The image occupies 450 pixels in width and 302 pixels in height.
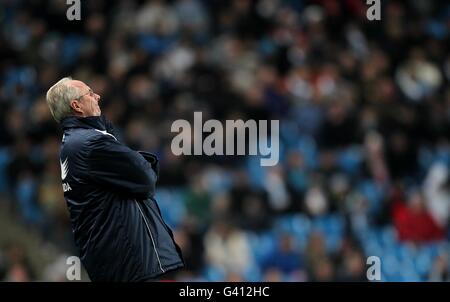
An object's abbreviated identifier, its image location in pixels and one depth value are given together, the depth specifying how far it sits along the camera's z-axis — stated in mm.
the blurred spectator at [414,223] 11344
